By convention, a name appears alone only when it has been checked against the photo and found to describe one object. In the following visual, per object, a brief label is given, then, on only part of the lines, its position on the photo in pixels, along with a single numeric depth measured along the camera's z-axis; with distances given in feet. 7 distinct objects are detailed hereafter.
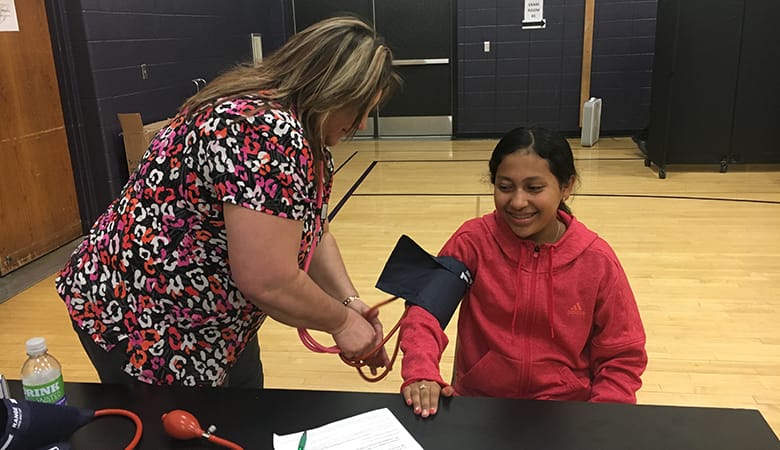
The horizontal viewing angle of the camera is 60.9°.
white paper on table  3.38
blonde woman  3.57
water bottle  3.64
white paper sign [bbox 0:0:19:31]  12.95
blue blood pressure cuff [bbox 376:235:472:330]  4.82
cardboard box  15.49
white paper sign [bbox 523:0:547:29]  25.66
